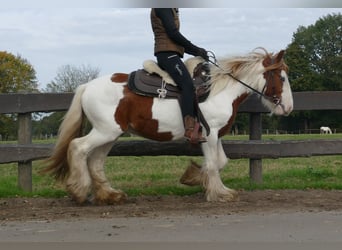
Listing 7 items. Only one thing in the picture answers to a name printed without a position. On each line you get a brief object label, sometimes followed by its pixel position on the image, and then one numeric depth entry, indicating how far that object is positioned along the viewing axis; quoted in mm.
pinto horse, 6371
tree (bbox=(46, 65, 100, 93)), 49406
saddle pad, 6422
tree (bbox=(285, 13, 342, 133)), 53803
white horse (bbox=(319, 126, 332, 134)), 53031
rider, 6258
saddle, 6430
